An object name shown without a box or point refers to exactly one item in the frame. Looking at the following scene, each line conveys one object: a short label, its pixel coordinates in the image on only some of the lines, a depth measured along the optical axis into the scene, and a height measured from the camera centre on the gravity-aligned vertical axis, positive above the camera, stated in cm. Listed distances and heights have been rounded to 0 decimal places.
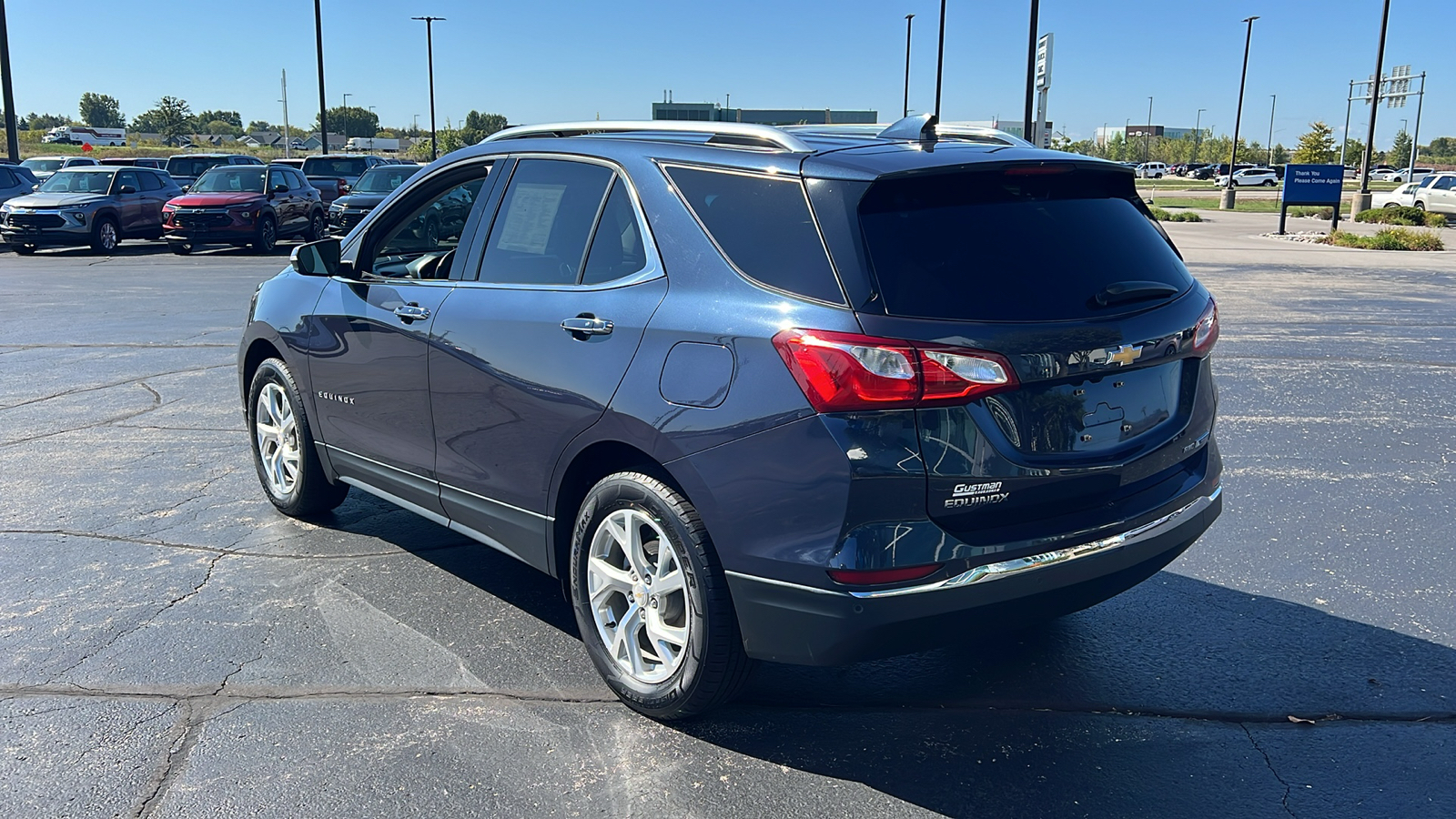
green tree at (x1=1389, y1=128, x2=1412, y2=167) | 12900 +415
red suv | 2277 -91
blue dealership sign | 2839 -1
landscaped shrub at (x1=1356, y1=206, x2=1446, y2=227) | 3584 -100
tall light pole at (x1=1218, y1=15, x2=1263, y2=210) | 4845 -71
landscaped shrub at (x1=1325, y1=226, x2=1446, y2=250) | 2519 -123
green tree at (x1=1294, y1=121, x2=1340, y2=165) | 7131 +241
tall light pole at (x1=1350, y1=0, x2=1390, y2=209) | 3656 +97
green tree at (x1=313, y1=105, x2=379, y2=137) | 16662 +652
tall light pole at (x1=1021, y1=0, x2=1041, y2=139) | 2745 +297
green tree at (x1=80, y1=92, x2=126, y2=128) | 16238 +705
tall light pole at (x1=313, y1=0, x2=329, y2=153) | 4378 +517
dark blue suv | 303 -62
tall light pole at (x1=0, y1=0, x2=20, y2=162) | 3247 +226
